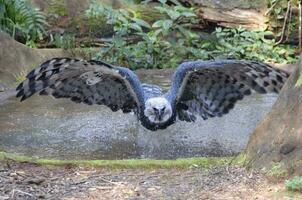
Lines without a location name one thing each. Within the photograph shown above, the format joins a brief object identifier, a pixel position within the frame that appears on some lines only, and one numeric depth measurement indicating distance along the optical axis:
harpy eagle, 7.39
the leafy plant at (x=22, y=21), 14.58
